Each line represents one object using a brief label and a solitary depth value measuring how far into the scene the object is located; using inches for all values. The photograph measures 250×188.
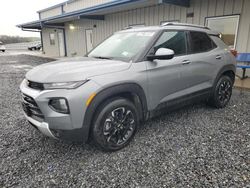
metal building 248.5
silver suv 81.6
